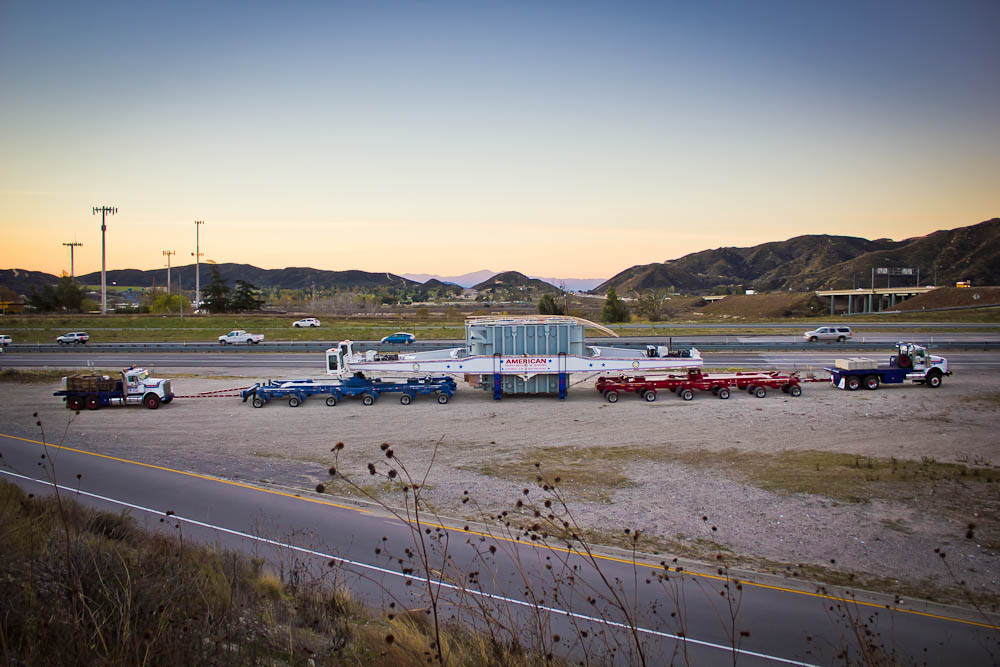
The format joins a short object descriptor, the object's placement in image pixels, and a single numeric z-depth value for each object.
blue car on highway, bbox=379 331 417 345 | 47.56
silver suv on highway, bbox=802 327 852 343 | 47.16
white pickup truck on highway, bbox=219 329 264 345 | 49.59
